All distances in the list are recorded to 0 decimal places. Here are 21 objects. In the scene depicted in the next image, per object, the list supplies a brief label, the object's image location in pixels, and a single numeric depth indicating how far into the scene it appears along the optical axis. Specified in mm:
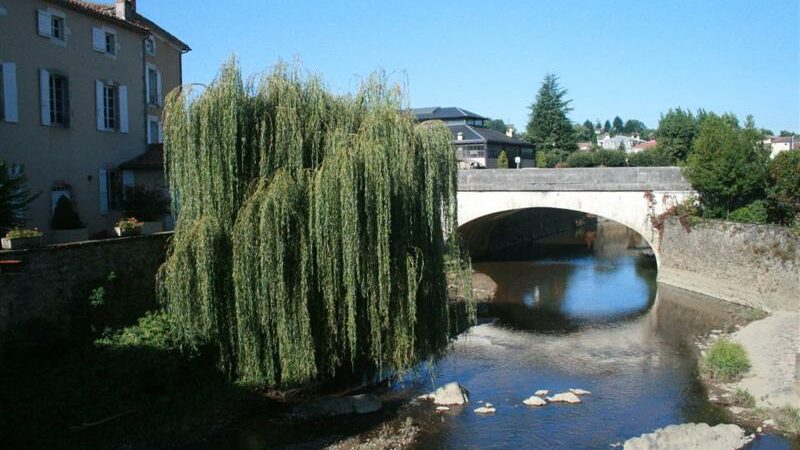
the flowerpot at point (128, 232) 15617
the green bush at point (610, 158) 54500
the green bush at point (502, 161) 44125
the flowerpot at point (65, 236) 14359
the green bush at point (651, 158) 46984
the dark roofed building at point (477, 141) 45406
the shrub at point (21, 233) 12648
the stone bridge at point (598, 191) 26156
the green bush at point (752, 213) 23438
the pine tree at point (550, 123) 59688
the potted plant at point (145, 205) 18156
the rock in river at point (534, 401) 13829
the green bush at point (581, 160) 53250
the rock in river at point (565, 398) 14019
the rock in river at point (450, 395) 13862
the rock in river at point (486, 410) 13438
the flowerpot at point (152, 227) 16653
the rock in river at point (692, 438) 11375
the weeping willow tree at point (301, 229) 11797
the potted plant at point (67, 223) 14523
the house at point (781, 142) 74125
